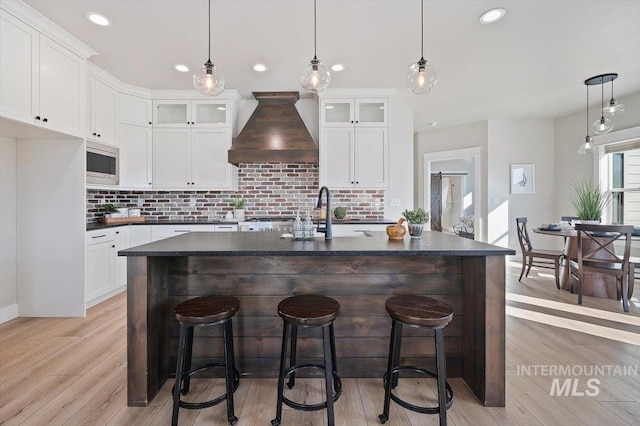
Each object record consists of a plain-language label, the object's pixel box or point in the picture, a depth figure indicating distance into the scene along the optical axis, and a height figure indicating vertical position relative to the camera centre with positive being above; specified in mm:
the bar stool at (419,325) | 1412 -581
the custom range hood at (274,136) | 3953 +1039
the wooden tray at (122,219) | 3596 -120
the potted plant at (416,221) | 1977 -82
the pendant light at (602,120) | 3651 +1139
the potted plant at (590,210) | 3812 -21
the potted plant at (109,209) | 3900 +20
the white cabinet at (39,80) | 2299 +1168
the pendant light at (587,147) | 4081 +875
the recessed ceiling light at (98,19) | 2441 +1663
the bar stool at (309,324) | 1423 -577
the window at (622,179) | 4398 +466
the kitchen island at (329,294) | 1889 -565
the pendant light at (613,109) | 3492 +1211
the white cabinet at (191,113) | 4070 +1392
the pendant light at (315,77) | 2016 +939
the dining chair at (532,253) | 3902 -630
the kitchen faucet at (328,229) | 2012 -138
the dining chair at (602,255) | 3023 -542
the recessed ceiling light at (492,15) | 2386 +1649
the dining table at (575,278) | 3469 -873
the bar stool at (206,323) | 1471 -589
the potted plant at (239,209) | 4285 +13
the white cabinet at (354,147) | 4074 +887
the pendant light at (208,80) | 2104 +963
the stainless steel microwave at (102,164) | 3408 +583
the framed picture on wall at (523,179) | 5602 +580
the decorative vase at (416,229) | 1974 -138
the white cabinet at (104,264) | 3088 -620
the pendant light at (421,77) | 2031 +950
